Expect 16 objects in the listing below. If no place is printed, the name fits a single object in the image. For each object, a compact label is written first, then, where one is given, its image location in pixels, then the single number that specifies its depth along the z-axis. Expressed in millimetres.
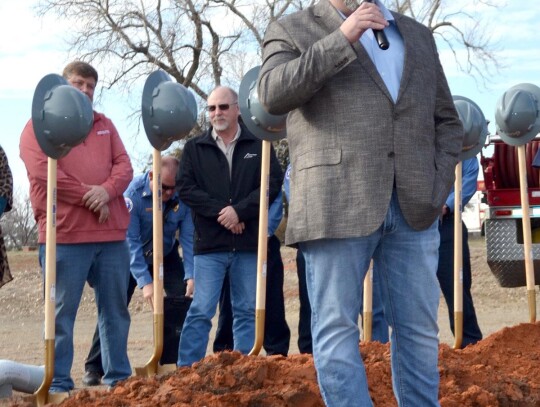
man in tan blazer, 4355
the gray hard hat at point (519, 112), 8125
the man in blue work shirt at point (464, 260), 8609
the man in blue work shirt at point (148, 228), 8220
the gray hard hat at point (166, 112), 6328
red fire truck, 10844
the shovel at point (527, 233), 8539
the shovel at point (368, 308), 7449
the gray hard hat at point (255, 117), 6668
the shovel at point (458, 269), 8148
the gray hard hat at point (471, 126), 7789
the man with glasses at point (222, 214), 7328
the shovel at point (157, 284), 6383
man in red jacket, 6551
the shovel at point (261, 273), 6848
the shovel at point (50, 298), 5910
